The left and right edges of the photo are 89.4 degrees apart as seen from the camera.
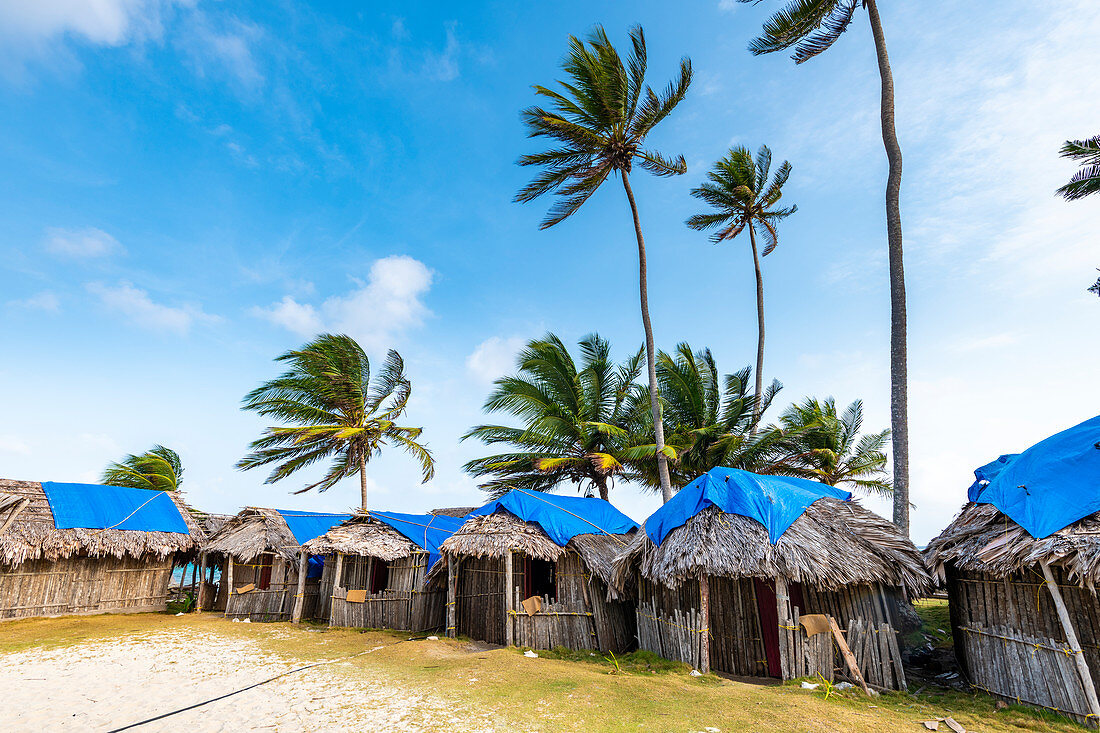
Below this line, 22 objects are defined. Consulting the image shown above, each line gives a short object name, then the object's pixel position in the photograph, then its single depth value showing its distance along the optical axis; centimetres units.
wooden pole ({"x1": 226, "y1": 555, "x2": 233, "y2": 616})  1582
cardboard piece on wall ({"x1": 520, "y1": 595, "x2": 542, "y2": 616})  1109
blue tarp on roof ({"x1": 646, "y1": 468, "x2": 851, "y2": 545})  860
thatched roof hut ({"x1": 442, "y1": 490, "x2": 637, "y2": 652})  1101
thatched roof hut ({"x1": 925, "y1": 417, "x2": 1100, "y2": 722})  642
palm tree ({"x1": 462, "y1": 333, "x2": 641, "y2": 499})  1883
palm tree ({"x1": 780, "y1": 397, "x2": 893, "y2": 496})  1855
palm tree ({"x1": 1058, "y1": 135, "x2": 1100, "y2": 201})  1240
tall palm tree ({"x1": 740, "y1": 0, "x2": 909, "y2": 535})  1054
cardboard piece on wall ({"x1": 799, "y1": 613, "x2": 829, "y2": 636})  802
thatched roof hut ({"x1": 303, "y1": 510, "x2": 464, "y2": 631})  1353
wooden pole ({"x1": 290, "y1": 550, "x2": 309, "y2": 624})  1434
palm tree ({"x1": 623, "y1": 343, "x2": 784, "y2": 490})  1761
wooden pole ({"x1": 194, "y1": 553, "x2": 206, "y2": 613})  1673
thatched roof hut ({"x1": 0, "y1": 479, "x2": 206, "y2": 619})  1404
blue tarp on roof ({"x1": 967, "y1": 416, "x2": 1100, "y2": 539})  671
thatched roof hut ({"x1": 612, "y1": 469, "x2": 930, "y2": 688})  804
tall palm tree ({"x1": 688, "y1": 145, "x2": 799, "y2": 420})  1747
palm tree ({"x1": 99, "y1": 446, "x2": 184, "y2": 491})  2561
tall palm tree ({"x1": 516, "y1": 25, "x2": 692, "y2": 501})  1346
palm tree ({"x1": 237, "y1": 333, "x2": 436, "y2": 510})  2033
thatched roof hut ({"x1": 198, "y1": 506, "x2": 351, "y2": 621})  1532
